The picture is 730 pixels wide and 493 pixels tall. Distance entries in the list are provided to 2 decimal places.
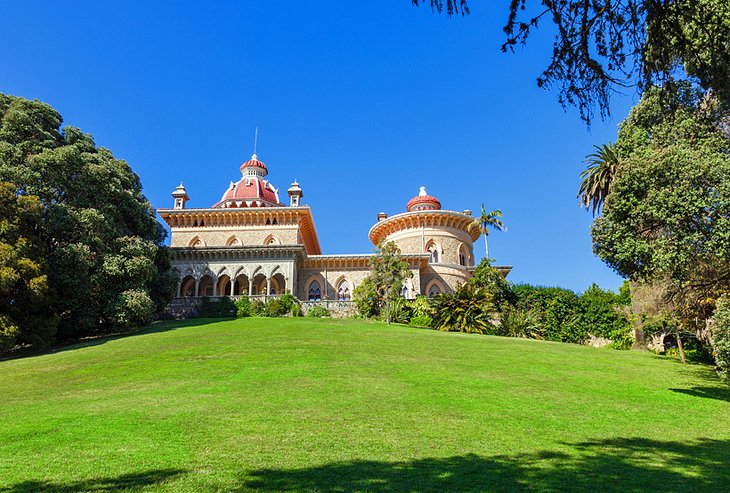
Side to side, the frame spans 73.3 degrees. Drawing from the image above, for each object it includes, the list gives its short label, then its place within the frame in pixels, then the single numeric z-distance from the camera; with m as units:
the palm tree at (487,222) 50.83
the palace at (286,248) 41.69
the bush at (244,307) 35.61
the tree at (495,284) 36.10
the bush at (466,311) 29.41
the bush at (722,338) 11.91
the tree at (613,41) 6.29
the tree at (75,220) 26.20
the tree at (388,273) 34.50
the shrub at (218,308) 36.41
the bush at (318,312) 35.91
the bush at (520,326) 30.09
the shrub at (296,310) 35.81
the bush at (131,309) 26.52
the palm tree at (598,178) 33.14
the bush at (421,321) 32.81
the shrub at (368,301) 35.84
